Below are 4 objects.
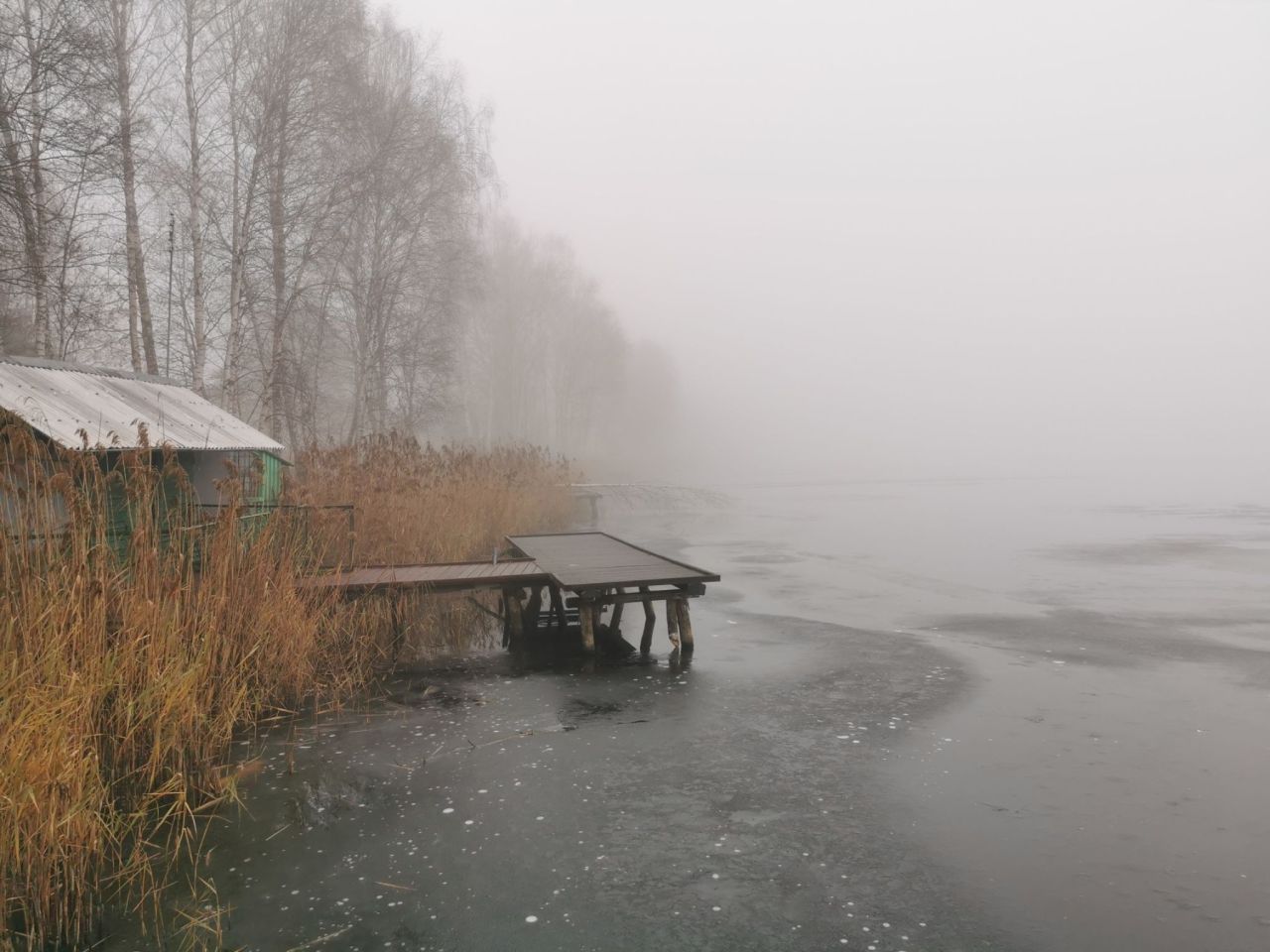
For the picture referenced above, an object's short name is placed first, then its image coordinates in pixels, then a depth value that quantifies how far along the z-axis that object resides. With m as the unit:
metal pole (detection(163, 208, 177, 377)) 13.28
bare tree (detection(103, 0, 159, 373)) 12.46
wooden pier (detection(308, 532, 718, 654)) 7.88
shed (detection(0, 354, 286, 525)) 6.32
